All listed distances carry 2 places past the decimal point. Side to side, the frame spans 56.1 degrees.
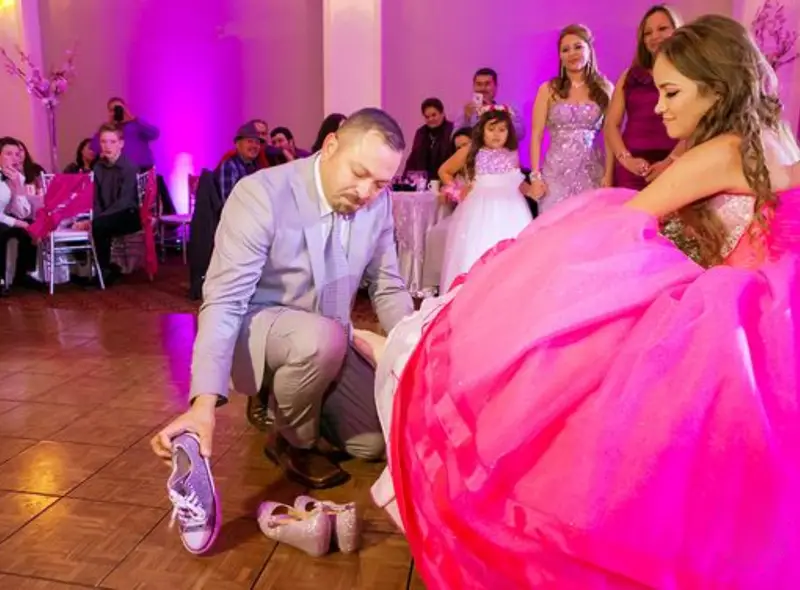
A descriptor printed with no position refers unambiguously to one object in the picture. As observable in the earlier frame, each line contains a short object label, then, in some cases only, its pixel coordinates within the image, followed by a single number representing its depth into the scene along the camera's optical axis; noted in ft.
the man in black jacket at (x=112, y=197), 18.33
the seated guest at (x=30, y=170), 18.89
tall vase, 23.79
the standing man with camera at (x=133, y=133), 24.08
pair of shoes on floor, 5.47
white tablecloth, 15.61
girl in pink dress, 3.27
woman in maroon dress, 9.78
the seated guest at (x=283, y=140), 21.29
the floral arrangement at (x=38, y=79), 23.07
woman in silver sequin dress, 11.82
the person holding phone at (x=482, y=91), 17.58
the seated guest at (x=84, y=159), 22.16
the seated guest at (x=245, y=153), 15.90
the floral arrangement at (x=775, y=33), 18.03
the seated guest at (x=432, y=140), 19.77
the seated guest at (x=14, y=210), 17.01
